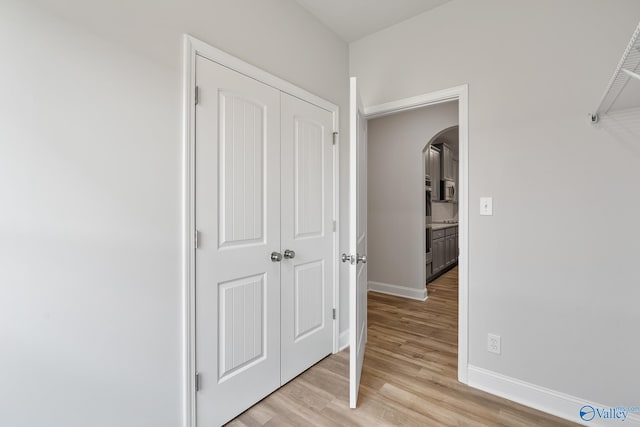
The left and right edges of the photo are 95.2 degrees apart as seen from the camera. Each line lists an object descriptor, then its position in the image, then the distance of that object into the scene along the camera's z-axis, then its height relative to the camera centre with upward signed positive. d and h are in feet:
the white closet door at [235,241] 5.09 -0.53
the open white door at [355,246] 5.78 -0.71
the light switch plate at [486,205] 6.51 +0.17
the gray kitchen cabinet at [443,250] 15.98 -2.19
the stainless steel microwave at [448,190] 18.73 +1.57
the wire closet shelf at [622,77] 3.27 +1.86
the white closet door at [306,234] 6.70 -0.51
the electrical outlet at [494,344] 6.46 -2.91
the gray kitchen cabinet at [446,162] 18.21 +3.31
